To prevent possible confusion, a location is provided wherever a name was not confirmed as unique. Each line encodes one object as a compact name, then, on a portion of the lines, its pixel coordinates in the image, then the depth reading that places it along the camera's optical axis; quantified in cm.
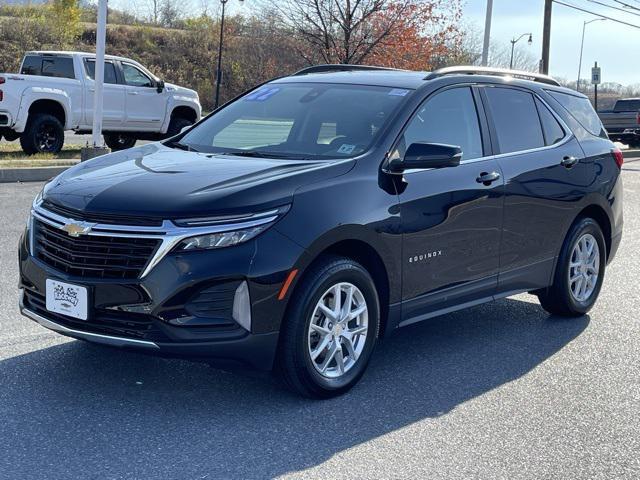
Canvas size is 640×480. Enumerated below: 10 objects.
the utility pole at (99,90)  1506
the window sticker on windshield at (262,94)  613
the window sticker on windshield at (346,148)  516
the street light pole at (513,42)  7499
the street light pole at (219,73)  4451
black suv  429
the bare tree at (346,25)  2855
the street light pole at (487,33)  2667
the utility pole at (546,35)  3244
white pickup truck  1698
